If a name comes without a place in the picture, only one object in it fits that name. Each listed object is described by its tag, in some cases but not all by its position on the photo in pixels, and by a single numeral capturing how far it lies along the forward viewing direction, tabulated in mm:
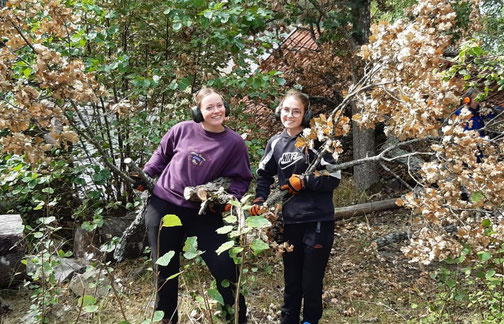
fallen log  6984
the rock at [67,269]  4704
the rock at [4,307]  4242
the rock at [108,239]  5281
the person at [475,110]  5613
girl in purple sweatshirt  3270
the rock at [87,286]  4418
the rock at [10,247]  4438
